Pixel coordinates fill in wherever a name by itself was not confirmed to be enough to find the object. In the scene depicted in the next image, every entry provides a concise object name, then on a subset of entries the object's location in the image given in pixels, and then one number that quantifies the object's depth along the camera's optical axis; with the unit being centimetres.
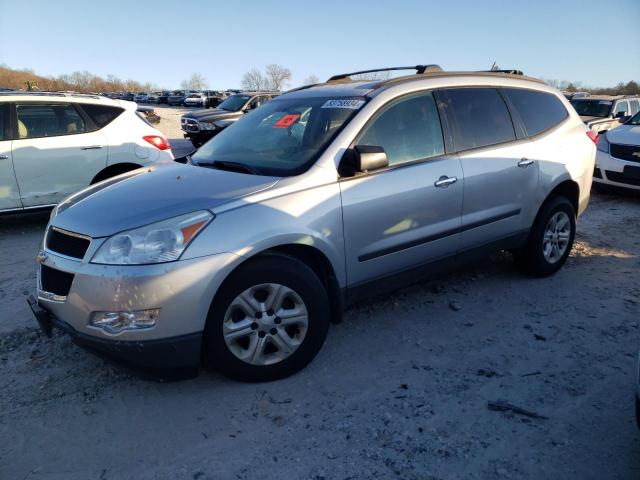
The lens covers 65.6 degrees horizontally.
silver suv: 262
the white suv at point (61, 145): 602
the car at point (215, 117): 1455
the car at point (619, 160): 790
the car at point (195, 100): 5109
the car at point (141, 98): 6500
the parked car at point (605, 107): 1323
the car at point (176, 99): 5709
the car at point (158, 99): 6343
